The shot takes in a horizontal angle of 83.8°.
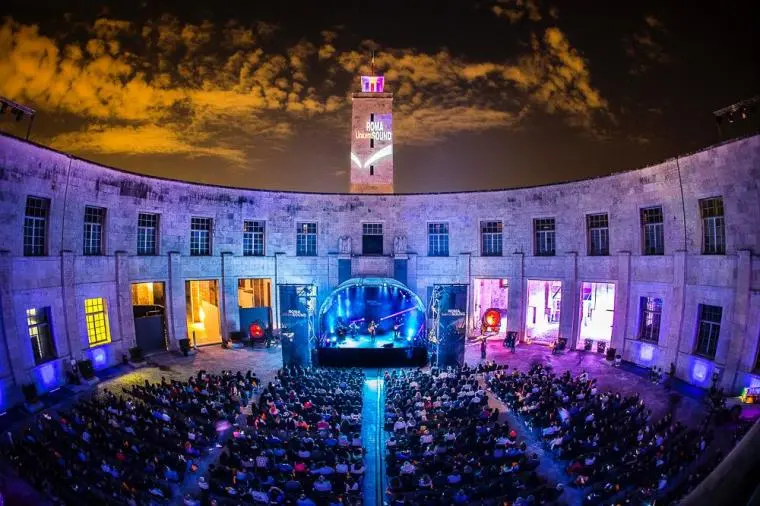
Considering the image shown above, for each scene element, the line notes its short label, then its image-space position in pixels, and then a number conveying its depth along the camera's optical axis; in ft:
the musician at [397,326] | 96.08
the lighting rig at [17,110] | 61.21
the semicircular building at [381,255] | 64.80
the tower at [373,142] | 126.31
